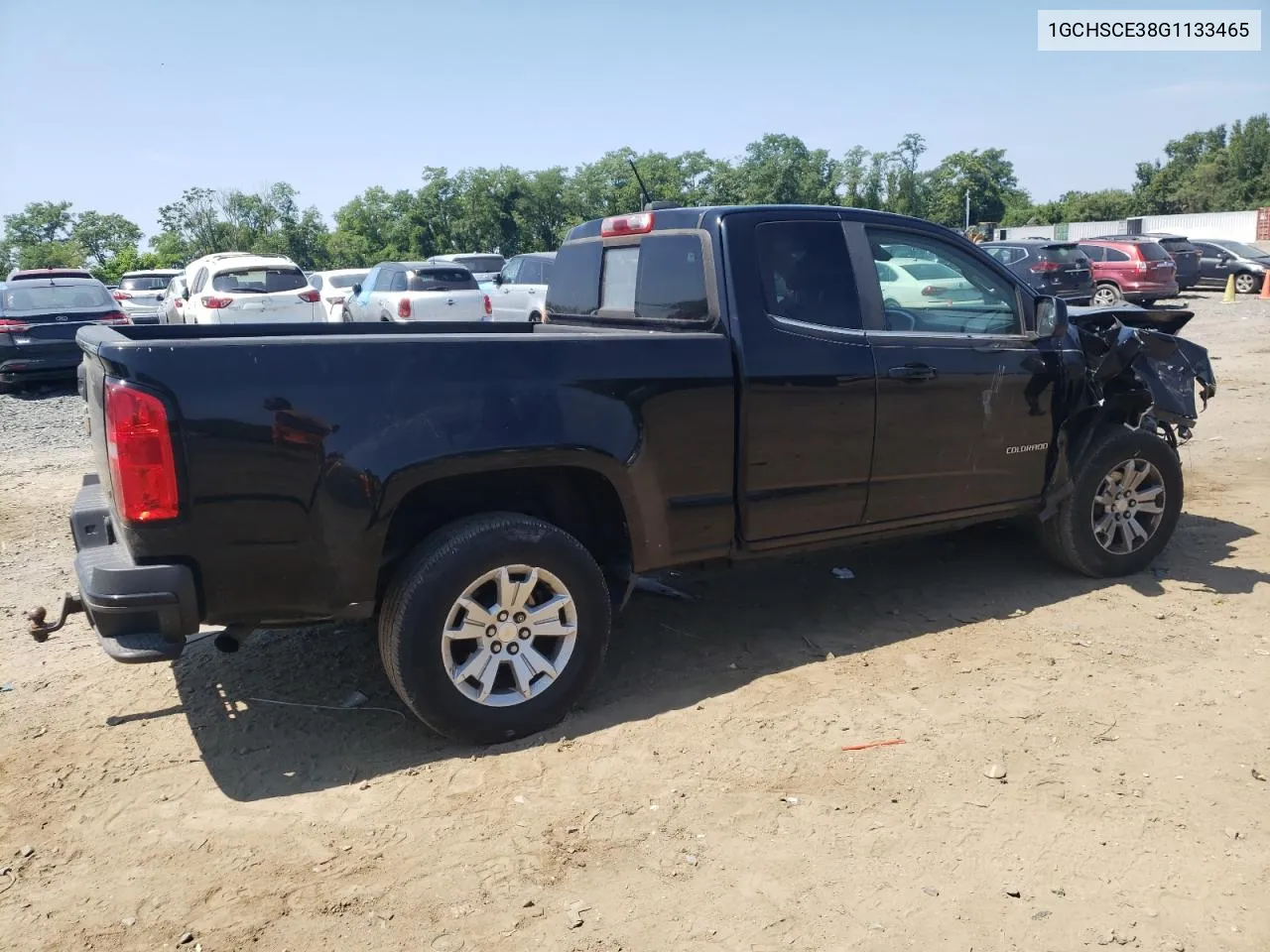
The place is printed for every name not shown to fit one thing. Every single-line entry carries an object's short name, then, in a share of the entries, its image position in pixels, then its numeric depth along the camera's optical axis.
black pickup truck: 3.26
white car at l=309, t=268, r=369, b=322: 21.55
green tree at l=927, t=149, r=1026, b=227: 72.00
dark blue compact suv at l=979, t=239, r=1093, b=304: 19.11
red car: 21.22
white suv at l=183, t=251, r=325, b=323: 16.03
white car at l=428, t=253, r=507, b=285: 24.91
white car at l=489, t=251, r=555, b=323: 18.02
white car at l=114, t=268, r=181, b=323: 22.70
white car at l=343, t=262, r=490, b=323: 16.62
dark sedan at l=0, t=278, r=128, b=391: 12.91
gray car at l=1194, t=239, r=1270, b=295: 25.81
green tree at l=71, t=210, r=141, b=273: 66.94
